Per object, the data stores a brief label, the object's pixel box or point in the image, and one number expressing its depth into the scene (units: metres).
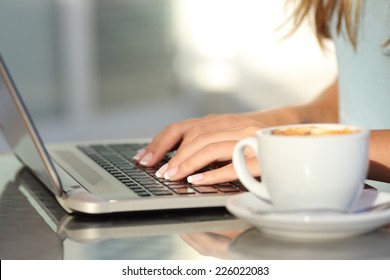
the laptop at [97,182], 1.36
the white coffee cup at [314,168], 1.25
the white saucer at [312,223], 1.24
